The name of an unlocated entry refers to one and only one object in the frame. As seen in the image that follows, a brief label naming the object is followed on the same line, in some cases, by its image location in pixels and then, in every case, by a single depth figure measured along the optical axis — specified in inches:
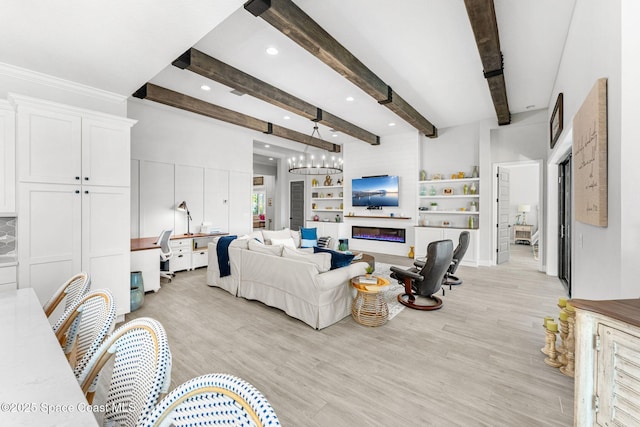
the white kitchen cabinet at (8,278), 99.0
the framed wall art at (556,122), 140.7
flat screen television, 294.0
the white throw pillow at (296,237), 236.1
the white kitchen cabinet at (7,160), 100.7
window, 530.0
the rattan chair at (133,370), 35.4
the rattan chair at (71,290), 70.0
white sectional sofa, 121.5
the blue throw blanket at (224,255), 166.2
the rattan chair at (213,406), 24.0
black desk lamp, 222.4
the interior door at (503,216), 250.8
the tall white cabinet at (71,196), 102.7
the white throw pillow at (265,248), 142.5
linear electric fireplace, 296.0
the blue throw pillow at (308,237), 241.6
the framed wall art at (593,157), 67.6
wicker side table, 124.9
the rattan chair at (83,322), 55.8
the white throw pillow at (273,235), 208.2
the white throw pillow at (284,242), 203.6
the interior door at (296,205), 393.4
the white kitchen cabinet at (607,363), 35.4
